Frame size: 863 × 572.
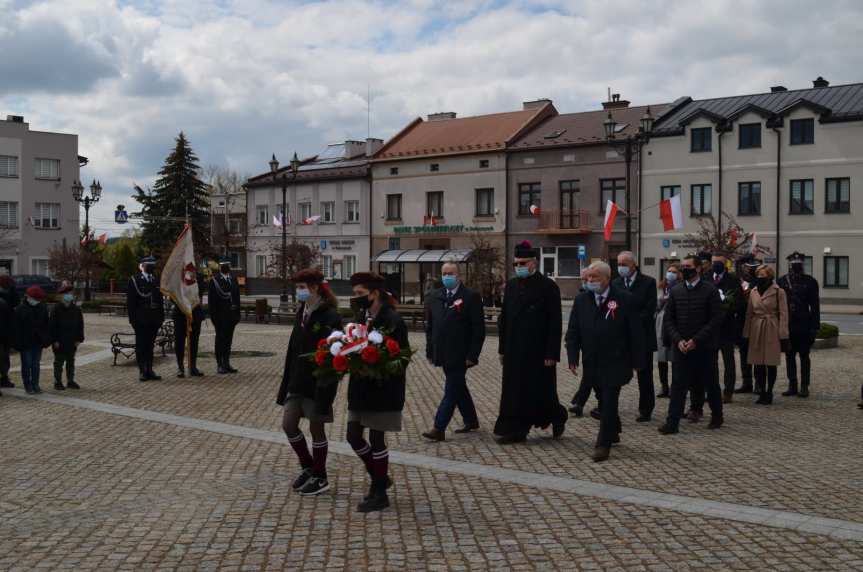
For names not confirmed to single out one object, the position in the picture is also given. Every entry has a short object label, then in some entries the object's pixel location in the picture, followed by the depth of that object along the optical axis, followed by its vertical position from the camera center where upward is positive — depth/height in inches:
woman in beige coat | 483.8 -27.8
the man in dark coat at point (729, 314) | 470.6 -20.7
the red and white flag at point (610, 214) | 1397.6 +87.0
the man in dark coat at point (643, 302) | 418.0 -12.8
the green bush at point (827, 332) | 813.9 -50.0
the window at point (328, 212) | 2341.3 +146.1
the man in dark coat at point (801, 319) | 512.1 -24.6
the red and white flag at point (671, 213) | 1344.7 +86.3
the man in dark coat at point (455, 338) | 379.6 -26.7
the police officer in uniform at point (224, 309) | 623.5 -25.4
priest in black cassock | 365.1 -31.8
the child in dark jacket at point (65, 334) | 563.5 -38.3
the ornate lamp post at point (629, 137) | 1187.9 +180.1
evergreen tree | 2498.8 +188.3
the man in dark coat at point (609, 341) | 341.4 -24.9
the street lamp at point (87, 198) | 1681.8 +130.4
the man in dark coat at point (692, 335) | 390.6 -26.0
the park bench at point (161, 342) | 700.0 -55.7
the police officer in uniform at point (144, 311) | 589.3 -25.6
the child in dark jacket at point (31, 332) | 544.4 -36.6
